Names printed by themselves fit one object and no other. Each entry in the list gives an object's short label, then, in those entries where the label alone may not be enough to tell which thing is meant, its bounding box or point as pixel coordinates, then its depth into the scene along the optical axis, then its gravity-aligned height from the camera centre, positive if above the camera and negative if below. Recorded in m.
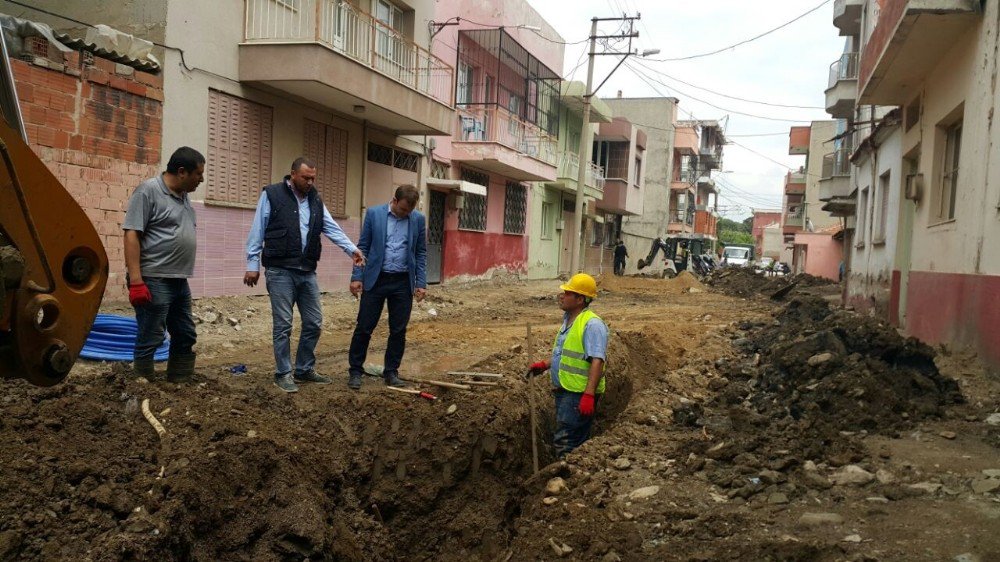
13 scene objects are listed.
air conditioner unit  10.45 +1.20
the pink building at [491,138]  17.75 +2.93
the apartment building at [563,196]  25.14 +2.04
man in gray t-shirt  4.62 -0.12
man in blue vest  5.48 -0.11
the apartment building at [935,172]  7.43 +1.35
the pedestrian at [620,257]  32.80 -0.14
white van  54.75 +0.45
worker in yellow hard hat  4.86 -0.77
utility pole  21.72 +2.78
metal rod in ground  5.16 -1.40
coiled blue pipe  6.52 -1.06
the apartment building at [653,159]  45.91 +6.27
